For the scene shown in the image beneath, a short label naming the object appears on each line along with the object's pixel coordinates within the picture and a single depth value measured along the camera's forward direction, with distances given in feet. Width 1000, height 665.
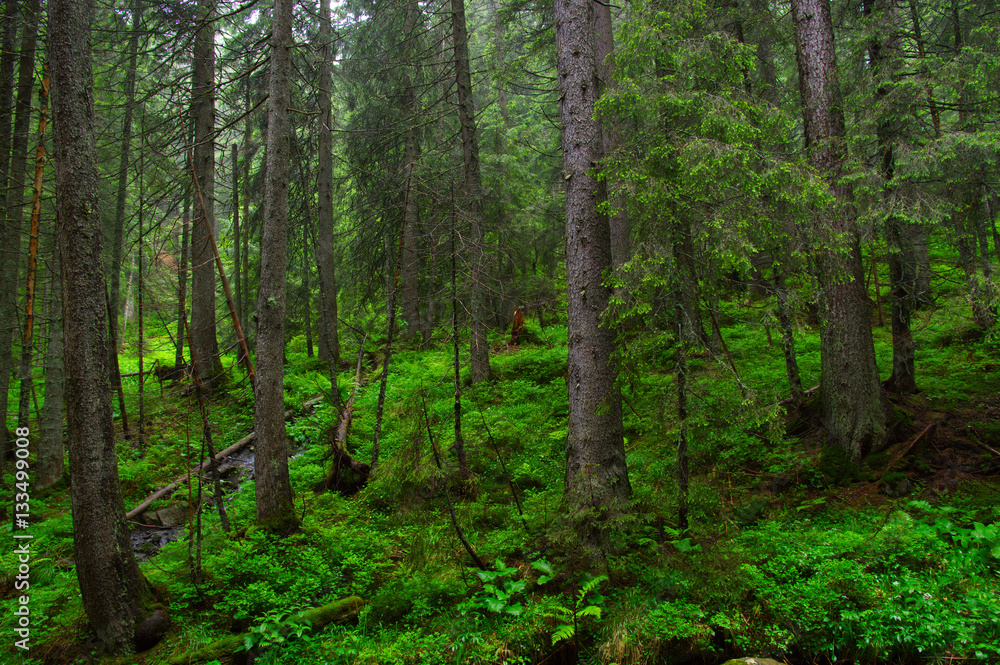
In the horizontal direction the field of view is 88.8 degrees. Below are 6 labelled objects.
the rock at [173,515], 26.89
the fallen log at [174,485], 26.53
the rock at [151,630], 16.55
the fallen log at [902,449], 22.45
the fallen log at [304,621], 15.70
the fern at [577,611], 13.87
